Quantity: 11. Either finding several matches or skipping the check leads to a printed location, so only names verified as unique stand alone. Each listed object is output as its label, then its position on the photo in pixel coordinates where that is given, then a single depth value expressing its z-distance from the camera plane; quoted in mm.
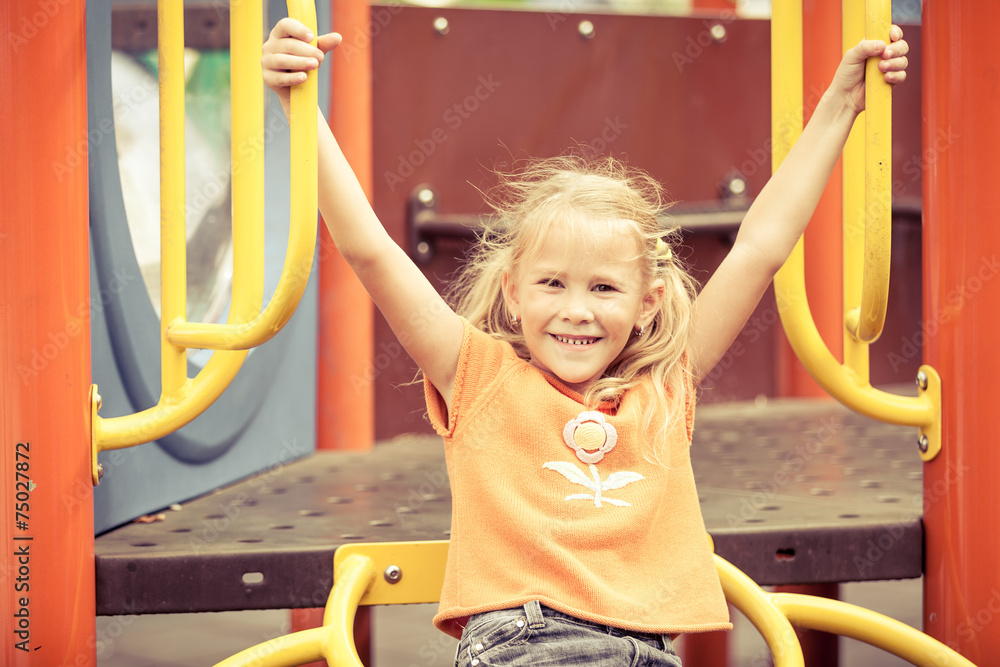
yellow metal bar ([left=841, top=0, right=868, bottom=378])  2636
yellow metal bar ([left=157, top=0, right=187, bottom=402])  2504
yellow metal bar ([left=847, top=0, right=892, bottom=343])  2433
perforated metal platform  2605
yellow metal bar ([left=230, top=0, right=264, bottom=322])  2447
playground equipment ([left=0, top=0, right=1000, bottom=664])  2471
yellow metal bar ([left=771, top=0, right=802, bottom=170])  2557
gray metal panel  2754
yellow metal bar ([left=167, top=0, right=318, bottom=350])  2349
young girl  2416
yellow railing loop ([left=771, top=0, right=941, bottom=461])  2442
